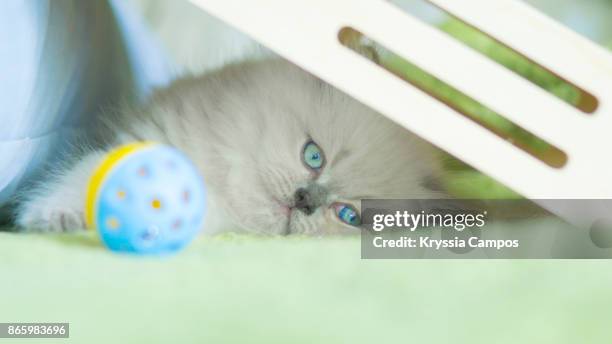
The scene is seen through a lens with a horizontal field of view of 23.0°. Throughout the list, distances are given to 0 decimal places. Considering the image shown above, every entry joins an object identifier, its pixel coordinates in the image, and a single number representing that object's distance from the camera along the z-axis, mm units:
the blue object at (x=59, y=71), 575
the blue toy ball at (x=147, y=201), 506
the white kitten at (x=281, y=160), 581
